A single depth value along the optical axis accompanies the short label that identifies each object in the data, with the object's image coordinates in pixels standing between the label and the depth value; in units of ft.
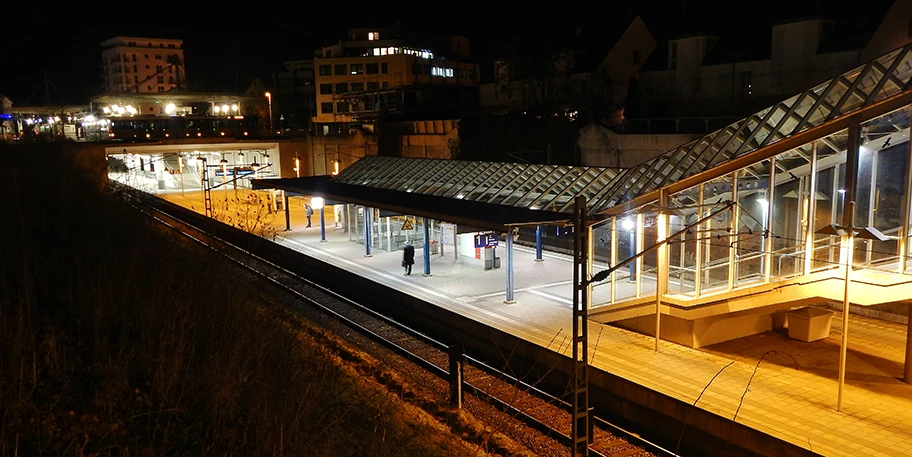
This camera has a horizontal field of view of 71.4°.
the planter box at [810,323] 51.11
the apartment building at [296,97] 264.11
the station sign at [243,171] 127.92
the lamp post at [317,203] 97.40
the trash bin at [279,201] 138.26
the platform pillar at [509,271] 63.72
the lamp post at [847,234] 33.02
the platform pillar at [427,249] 76.33
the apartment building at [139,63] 374.63
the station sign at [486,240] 71.92
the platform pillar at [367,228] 89.72
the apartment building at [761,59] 87.92
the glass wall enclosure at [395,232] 92.63
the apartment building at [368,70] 213.87
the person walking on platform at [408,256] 76.02
